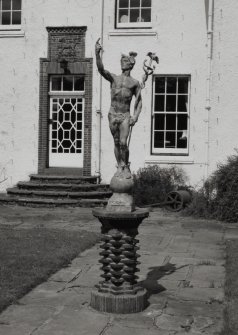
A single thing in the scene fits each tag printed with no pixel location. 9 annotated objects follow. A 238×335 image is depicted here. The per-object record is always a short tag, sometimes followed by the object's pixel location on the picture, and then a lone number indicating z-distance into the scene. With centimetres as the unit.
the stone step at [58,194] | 1521
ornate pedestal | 612
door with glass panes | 1692
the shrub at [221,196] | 1300
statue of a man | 627
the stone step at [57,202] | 1490
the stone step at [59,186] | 1546
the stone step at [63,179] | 1580
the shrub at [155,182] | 1553
